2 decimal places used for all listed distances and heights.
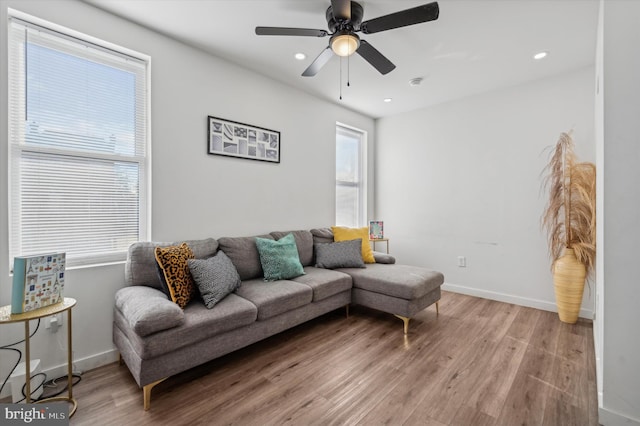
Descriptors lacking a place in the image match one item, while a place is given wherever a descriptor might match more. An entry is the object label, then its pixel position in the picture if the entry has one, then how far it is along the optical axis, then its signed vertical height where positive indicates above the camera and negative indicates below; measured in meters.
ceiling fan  1.75 +1.25
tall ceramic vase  2.88 -0.74
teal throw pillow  2.80 -0.50
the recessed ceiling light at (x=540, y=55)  2.77 +1.59
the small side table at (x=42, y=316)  1.50 -0.58
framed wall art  2.86 +0.79
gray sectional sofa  1.71 -0.74
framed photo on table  4.28 -0.26
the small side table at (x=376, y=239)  4.14 -0.40
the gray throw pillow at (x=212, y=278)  2.11 -0.53
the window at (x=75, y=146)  1.92 +0.49
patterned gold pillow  2.03 -0.47
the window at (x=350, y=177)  4.46 +0.59
